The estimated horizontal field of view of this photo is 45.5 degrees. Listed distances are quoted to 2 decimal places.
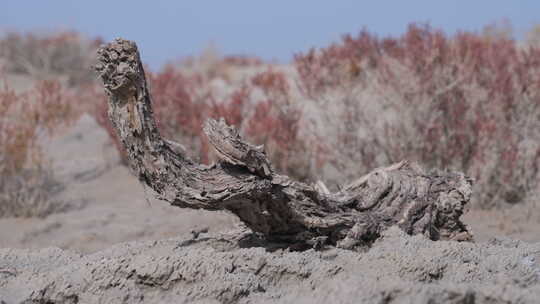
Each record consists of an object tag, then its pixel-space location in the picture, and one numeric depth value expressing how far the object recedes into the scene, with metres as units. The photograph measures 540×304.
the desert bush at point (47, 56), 17.84
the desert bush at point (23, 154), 6.60
